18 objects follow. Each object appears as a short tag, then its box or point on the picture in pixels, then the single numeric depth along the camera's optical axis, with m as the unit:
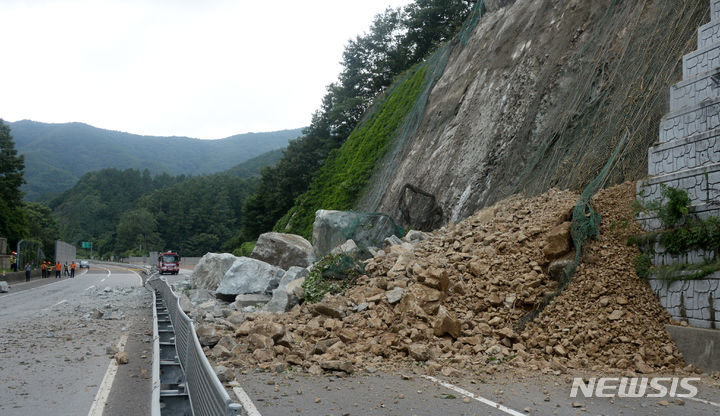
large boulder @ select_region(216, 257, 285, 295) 16.33
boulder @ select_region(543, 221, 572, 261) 9.53
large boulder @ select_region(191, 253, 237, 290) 21.53
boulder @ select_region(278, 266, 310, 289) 14.58
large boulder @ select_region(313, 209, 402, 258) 16.22
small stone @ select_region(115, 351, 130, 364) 7.82
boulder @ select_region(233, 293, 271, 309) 14.90
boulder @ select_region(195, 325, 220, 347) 8.62
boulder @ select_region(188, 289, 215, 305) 17.15
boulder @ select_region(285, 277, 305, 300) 12.24
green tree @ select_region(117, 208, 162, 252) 117.06
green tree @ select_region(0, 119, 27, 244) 59.19
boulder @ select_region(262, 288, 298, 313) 12.29
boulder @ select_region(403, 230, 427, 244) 14.67
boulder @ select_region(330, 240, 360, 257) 13.48
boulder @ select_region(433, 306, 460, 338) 8.46
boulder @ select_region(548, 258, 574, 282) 9.15
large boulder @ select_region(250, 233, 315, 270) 20.52
